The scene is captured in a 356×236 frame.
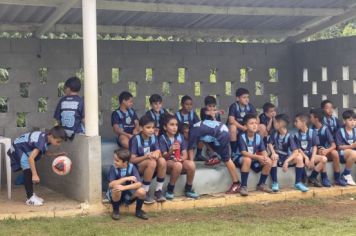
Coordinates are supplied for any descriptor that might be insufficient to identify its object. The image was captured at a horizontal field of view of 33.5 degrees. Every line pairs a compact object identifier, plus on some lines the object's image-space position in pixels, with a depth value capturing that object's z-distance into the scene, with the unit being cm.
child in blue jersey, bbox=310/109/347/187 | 839
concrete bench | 764
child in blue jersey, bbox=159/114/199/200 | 732
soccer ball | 708
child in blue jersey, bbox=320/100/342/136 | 893
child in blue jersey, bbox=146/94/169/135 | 884
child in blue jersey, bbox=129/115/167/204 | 704
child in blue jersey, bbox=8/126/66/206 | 712
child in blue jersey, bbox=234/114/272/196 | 778
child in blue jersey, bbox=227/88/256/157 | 879
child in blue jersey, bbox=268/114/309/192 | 798
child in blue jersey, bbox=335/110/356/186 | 843
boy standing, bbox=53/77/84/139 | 789
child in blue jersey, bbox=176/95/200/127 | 908
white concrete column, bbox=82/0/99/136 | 685
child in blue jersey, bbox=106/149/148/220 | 661
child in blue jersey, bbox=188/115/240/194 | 767
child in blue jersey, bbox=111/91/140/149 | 877
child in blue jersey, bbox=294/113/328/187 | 825
